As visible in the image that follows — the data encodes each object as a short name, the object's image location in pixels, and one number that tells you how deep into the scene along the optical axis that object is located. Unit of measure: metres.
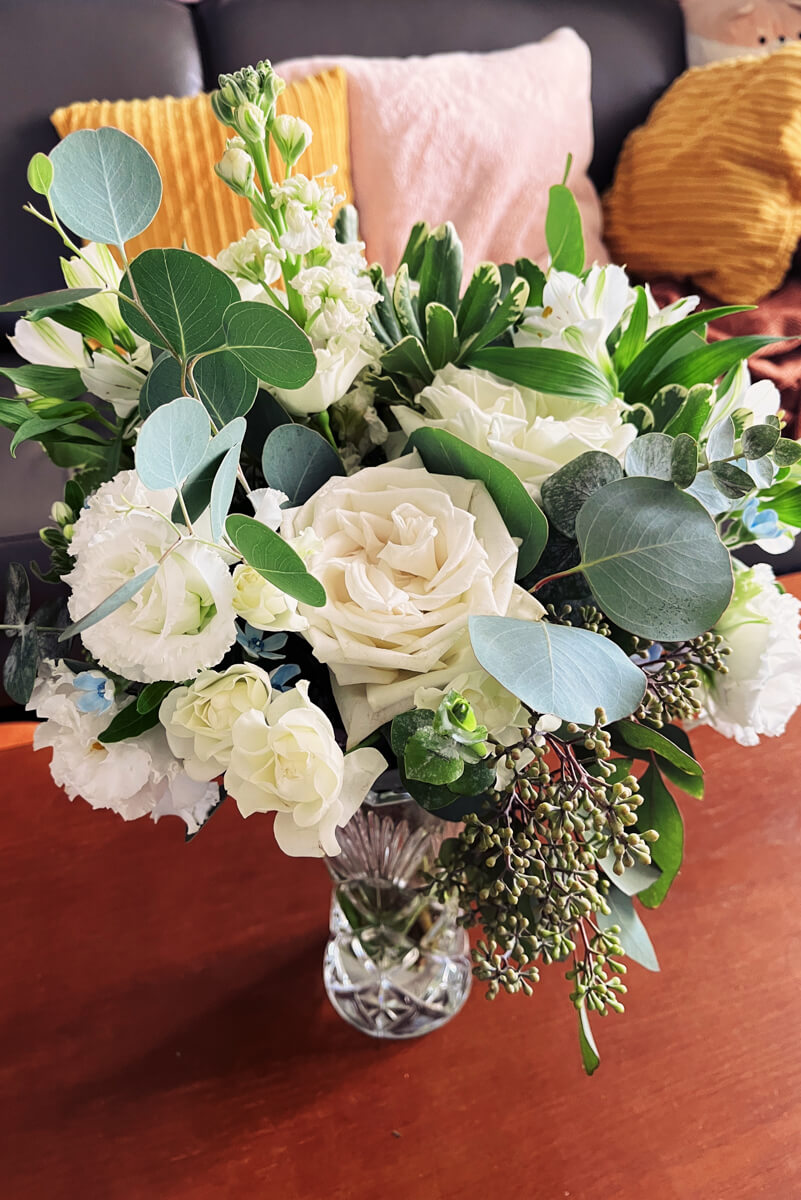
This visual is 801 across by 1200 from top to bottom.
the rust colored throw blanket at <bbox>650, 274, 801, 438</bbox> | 1.38
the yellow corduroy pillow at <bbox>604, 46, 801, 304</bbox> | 1.47
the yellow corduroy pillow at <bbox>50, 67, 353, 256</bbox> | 1.42
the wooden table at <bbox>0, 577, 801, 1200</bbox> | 0.54
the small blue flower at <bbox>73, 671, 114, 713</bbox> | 0.40
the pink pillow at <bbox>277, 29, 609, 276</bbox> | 1.50
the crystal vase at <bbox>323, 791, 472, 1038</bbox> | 0.59
